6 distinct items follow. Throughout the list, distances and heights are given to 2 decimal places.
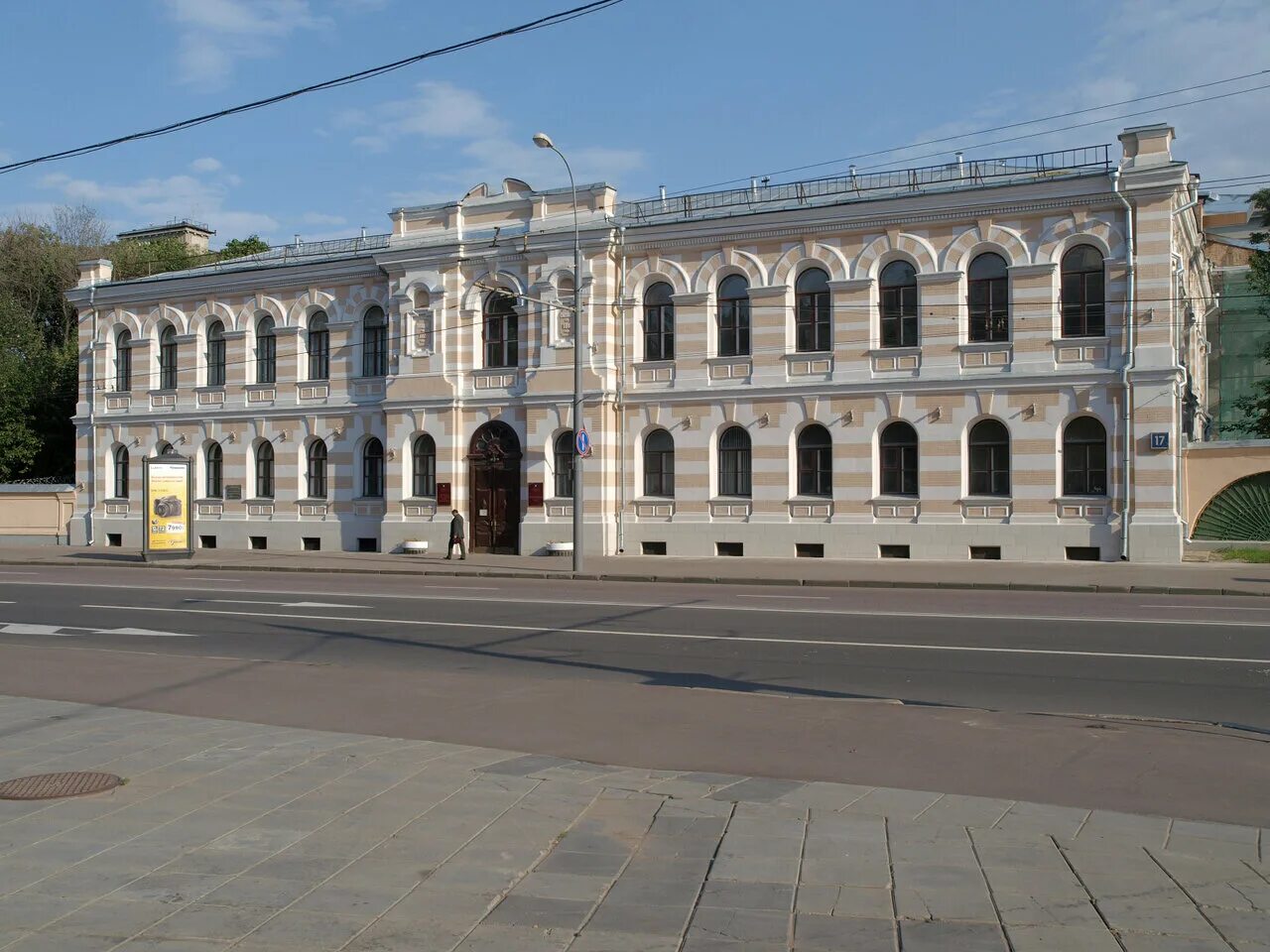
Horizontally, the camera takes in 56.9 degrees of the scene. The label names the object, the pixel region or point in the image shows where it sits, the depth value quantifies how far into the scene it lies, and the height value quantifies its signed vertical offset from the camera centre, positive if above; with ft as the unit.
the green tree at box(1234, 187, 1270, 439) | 113.39 +20.06
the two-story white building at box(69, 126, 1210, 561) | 90.68 +11.90
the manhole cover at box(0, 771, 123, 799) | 24.02 -5.93
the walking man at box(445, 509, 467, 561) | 105.70 -2.75
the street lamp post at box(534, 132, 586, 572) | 91.45 +8.38
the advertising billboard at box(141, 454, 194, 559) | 108.17 -0.45
